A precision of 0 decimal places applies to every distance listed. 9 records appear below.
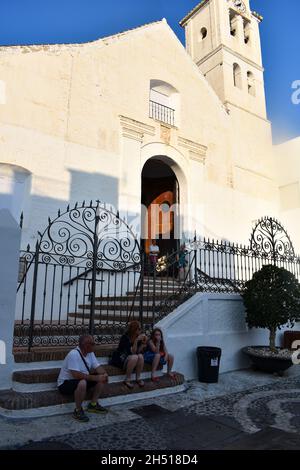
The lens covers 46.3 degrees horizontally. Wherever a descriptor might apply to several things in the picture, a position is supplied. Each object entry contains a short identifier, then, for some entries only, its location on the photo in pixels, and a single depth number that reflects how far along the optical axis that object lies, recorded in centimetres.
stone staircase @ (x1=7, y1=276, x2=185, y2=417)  454
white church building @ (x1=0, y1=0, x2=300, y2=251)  949
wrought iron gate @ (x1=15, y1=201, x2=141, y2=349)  625
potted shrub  763
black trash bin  677
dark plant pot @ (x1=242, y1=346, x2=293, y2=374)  743
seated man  447
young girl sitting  595
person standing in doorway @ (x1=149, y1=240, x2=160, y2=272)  1141
